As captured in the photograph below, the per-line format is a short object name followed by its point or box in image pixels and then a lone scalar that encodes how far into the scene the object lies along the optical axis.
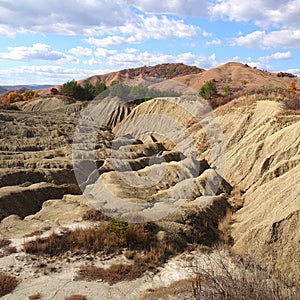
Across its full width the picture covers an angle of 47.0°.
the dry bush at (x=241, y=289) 7.37
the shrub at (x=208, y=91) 64.74
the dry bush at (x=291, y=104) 30.30
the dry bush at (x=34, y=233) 15.24
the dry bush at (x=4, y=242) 14.11
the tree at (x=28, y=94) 95.24
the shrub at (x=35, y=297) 10.43
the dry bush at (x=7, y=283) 10.82
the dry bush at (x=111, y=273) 11.88
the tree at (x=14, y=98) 90.25
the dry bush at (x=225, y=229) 15.60
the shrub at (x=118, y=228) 14.30
